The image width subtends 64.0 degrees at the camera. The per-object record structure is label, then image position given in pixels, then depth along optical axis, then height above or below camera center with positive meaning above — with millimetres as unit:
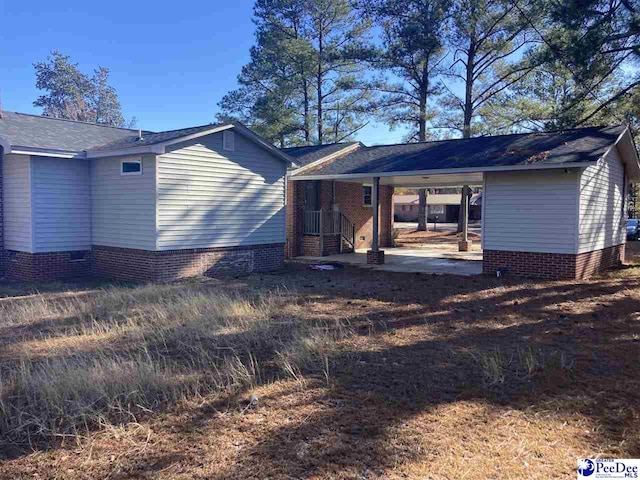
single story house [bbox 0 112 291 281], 11789 +413
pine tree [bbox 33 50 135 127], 52781 +13538
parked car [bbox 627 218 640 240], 28578 -458
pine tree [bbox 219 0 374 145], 28750 +8417
